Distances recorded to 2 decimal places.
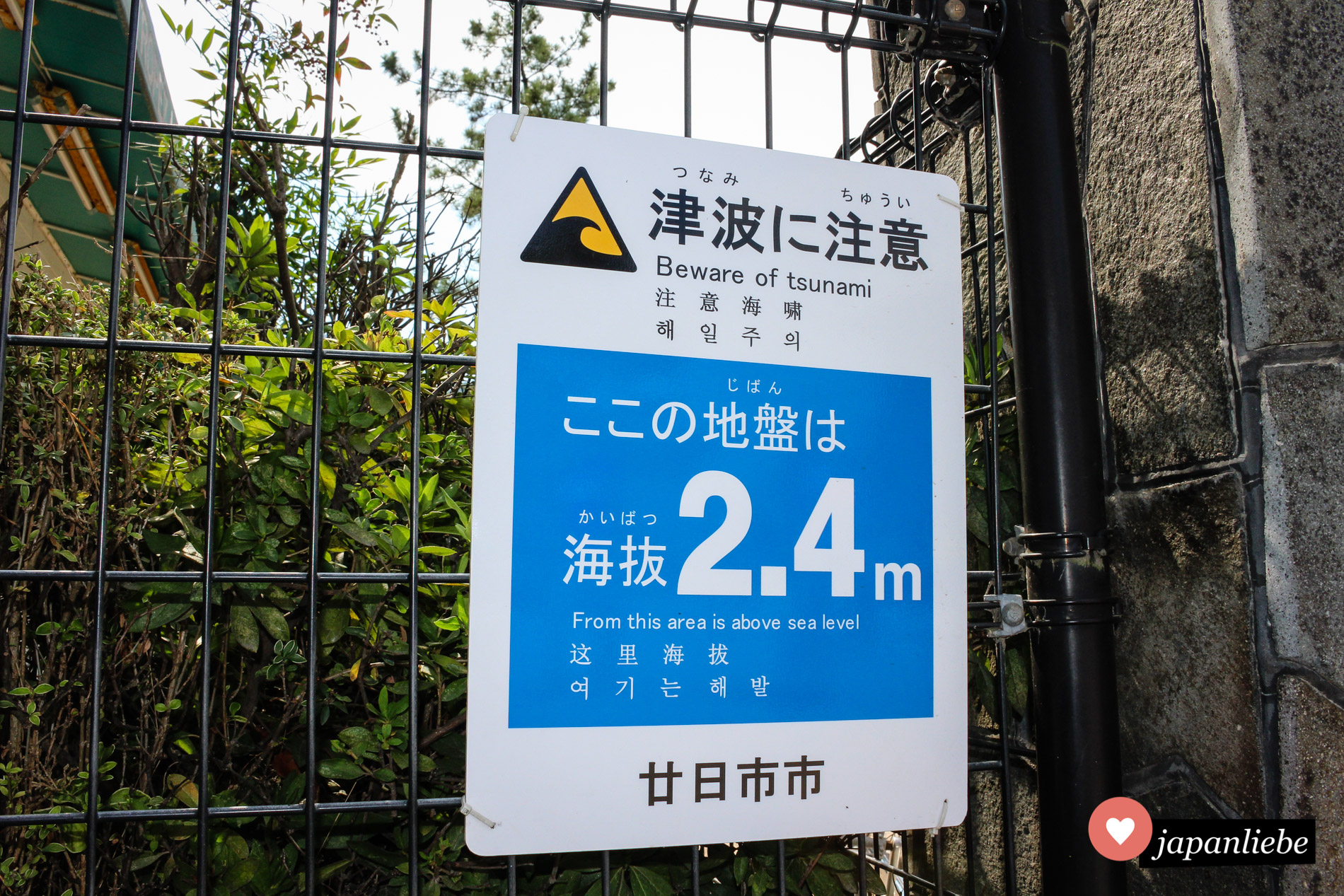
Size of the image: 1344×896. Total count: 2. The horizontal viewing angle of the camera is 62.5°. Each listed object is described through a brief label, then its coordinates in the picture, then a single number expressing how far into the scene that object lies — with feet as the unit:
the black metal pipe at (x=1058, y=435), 2.08
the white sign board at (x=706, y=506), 1.95
